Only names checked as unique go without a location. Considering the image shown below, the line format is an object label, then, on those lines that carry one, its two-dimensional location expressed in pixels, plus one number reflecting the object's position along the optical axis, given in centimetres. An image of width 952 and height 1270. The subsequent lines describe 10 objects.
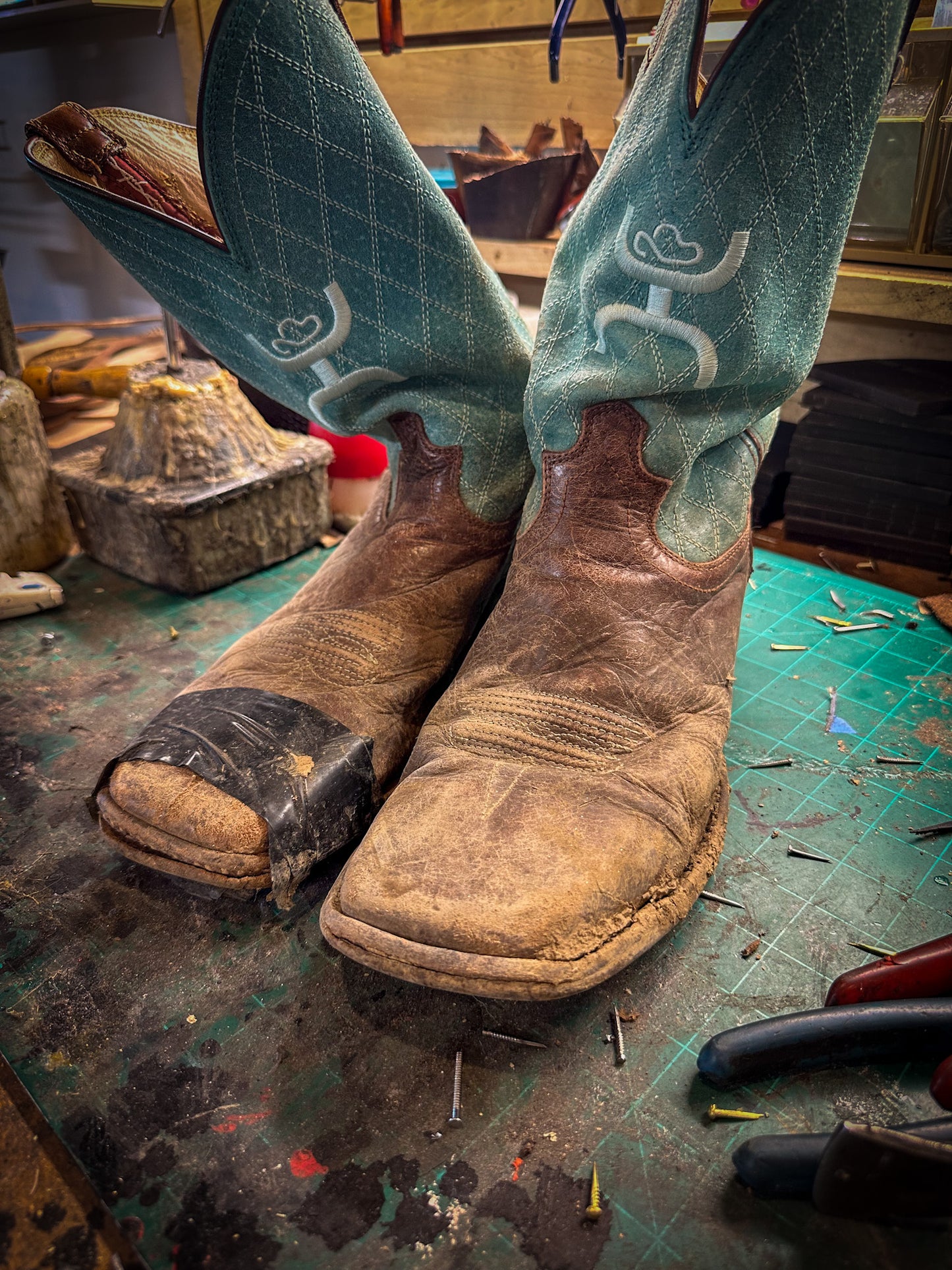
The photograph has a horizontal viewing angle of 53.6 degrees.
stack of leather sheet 58
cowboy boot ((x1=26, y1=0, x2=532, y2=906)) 33
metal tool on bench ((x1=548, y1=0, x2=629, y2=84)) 42
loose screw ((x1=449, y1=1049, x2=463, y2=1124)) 28
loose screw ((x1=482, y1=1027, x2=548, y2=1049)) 31
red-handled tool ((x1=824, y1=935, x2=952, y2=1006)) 28
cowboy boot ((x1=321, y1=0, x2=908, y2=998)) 28
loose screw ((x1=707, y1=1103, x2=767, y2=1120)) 28
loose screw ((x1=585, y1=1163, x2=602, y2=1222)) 26
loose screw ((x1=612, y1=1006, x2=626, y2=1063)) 30
